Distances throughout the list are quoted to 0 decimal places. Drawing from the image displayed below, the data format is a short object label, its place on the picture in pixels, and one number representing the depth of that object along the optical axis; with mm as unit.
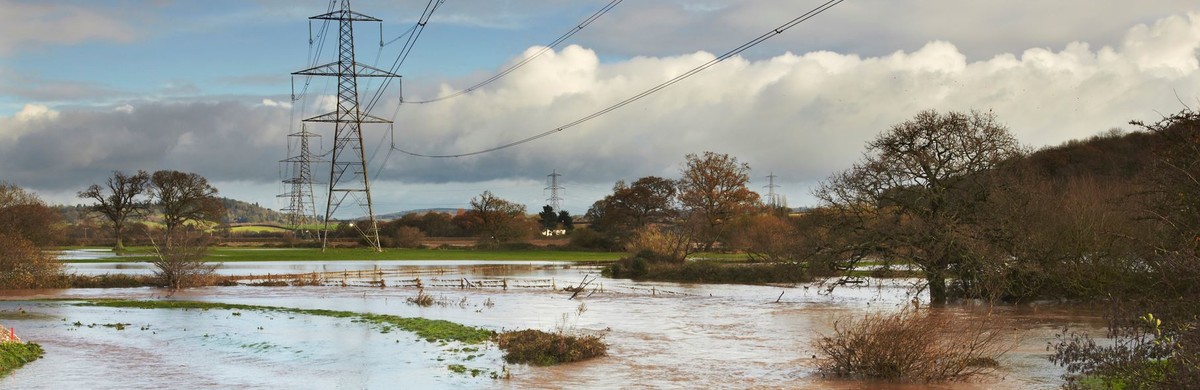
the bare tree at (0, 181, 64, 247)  69875
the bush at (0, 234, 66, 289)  48156
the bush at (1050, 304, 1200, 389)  10609
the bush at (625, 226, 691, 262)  65438
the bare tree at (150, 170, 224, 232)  114375
